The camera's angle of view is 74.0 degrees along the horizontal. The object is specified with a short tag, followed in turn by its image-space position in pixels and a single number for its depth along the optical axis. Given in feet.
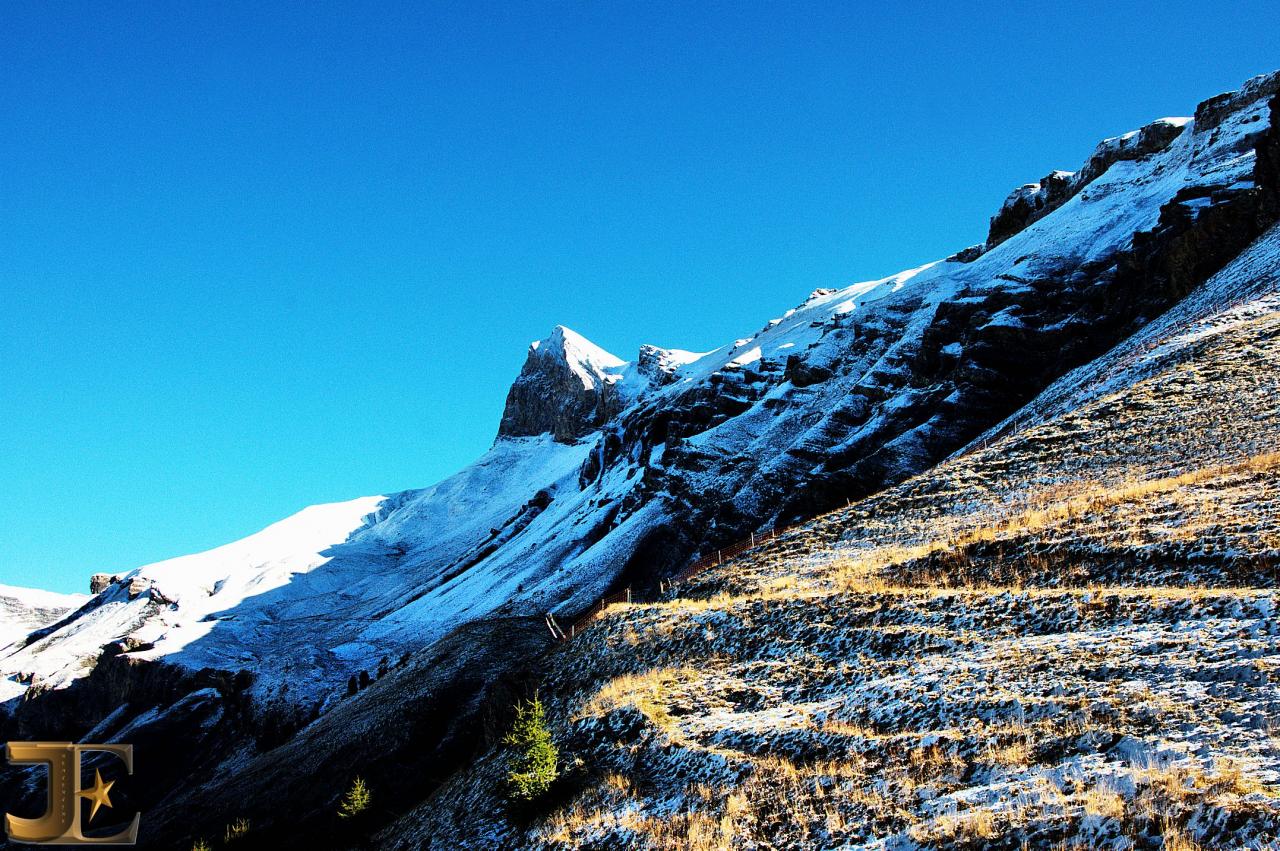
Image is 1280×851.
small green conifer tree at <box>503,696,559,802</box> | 61.36
